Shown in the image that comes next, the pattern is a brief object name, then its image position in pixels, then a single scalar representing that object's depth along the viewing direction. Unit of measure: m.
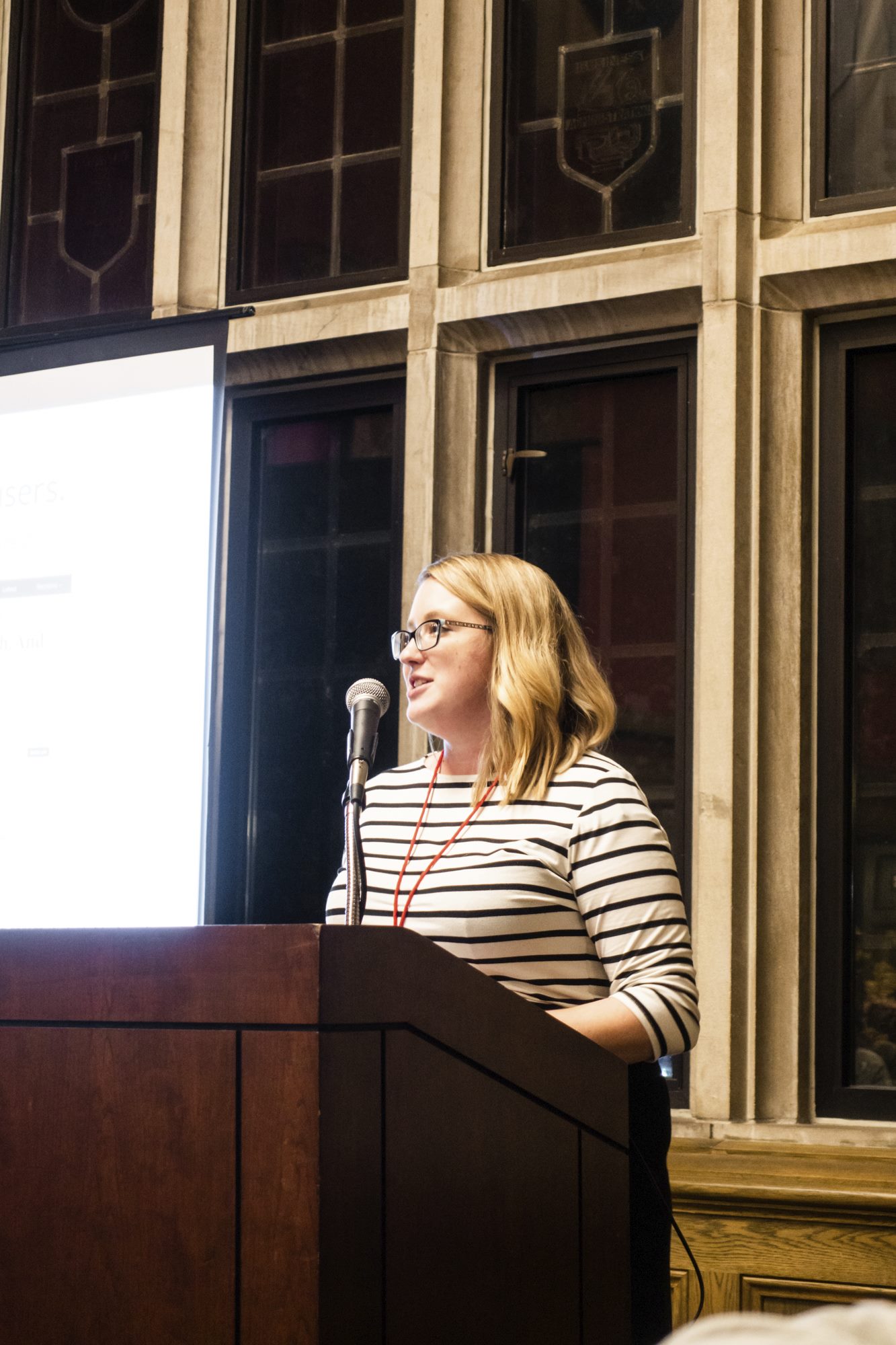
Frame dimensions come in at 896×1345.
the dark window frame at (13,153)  4.34
